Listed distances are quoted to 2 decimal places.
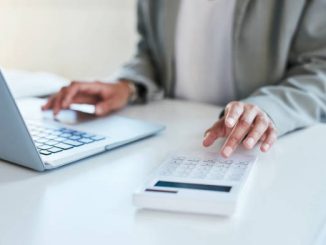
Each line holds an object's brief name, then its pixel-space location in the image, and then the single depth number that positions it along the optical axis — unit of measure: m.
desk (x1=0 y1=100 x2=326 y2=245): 0.40
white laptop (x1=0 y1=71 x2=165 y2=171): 0.50
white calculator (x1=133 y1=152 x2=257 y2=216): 0.43
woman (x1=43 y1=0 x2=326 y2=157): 0.72
